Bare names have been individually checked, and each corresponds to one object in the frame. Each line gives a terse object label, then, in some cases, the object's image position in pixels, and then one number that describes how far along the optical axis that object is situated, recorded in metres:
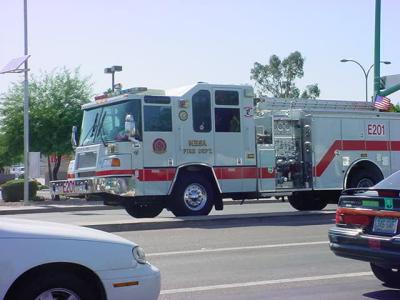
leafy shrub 28.05
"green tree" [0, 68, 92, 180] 31.38
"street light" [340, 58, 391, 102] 46.06
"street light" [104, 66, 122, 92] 29.72
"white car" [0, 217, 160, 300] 4.98
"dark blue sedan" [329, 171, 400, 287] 7.01
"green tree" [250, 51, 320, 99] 75.31
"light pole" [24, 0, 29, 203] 25.41
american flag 19.63
